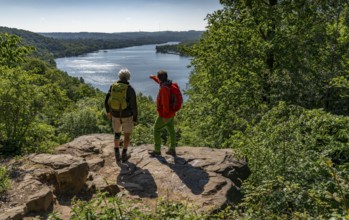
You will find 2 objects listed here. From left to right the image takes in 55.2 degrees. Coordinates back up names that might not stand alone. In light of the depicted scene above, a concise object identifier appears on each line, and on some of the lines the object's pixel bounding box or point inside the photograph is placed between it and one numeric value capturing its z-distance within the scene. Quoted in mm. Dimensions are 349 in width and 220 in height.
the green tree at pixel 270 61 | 12484
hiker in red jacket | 7598
